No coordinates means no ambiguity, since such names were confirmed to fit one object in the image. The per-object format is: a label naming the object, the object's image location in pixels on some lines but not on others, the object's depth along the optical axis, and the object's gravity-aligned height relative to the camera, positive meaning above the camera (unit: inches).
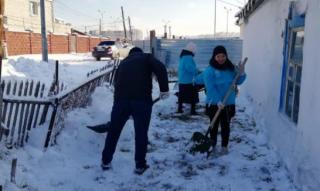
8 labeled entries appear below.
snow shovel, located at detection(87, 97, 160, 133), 220.2 -51.7
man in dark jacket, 180.5 -27.8
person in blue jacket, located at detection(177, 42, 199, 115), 330.0 -32.3
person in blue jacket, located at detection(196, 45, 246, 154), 204.1 -23.4
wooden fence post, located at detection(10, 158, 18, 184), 146.3 -52.5
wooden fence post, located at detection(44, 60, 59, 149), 189.9 -42.4
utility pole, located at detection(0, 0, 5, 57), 103.3 +4.9
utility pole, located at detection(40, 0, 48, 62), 613.6 +7.0
